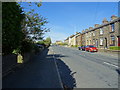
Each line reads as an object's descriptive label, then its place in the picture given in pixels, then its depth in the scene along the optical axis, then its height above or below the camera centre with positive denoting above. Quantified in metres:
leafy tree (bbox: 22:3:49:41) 9.53 +2.02
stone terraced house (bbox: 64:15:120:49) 21.33 +2.69
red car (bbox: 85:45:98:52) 21.17 -1.17
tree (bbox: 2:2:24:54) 4.21 +0.98
